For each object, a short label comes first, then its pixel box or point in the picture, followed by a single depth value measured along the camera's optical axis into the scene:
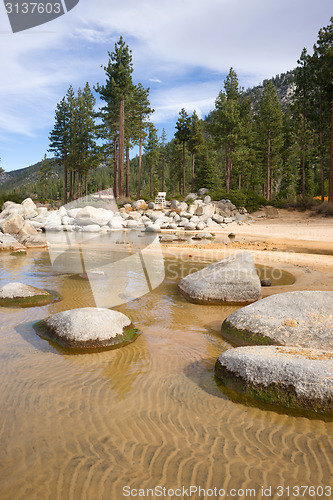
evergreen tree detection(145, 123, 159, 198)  59.03
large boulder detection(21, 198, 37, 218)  25.01
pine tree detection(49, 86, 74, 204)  47.84
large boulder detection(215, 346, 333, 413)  2.88
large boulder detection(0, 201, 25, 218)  22.63
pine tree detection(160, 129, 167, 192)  74.18
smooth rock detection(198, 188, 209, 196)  37.43
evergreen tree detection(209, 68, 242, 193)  37.00
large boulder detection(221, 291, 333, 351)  4.15
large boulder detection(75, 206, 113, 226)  23.69
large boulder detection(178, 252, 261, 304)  6.46
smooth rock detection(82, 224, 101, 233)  21.66
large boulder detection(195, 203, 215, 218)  27.85
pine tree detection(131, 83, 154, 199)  40.34
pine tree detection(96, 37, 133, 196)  34.16
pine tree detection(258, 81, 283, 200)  39.81
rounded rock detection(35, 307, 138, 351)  4.38
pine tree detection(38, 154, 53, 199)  67.05
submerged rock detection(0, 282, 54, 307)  6.30
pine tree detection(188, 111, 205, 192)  42.34
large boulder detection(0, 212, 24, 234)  17.55
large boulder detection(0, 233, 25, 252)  14.15
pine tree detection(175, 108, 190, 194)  42.16
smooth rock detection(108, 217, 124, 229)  23.50
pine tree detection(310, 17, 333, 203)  26.67
